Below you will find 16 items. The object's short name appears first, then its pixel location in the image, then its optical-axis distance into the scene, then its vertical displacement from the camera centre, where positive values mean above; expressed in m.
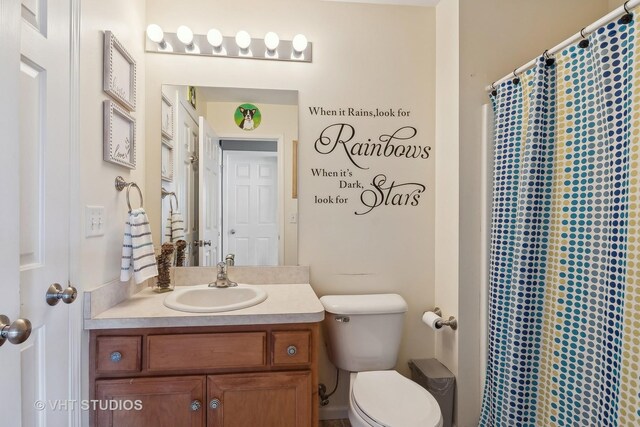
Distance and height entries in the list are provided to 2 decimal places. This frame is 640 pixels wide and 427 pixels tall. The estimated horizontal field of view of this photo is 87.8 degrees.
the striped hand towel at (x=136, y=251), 1.48 -0.18
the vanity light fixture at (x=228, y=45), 1.81 +0.93
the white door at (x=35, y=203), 0.80 +0.02
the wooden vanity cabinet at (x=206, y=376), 1.31 -0.67
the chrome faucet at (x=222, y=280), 1.77 -0.37
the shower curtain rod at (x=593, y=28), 1.07 +0.68
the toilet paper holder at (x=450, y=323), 1.79 -0.60
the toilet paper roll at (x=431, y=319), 1.82 -0.59
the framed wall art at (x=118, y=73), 1.40 +0.62
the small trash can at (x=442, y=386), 1.75 -0.92
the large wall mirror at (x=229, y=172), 1.89 +0.23
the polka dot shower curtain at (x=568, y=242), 1.09 -0.11
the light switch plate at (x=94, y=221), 1.28 -0.04
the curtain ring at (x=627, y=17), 1.08 +0.65
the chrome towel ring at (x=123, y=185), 1.53 +0.12
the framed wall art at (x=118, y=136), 1.40 +0.34
